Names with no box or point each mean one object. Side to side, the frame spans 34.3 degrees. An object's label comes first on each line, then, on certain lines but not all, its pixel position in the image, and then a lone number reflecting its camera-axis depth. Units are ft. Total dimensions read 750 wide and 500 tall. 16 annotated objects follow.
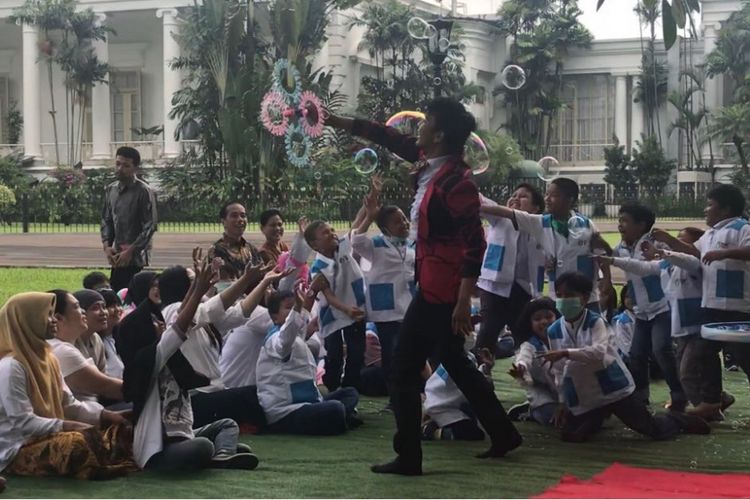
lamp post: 49.98
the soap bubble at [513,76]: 42.32
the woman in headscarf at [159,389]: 18.67
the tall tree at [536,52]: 152.43
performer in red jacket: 19.25
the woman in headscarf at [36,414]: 18.70
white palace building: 134.10
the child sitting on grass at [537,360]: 24.11
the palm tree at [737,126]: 134.31
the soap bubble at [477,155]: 25.80
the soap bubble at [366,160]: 27.66
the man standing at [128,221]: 30.53
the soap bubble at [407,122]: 24.09
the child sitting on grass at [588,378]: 22.85
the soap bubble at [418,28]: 42.98
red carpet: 18.06
